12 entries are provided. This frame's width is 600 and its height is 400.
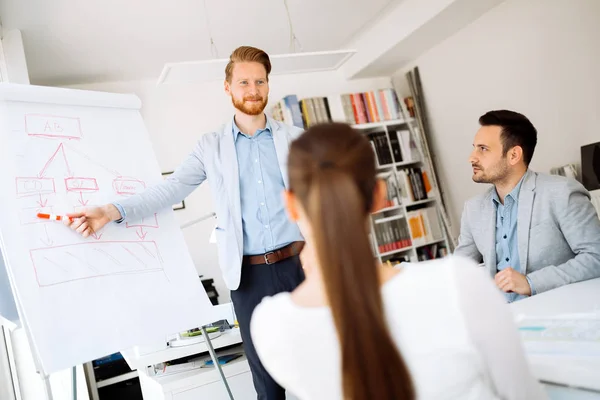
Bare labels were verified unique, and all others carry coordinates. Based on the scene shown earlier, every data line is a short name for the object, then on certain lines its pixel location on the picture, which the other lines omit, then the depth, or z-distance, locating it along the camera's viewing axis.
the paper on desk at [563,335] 0.92
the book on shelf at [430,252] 5.22
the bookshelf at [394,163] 4.98
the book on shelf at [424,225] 5.10
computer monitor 3.59
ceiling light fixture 2.88
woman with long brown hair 0.71
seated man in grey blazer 1.66
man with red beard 1.97
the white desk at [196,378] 2.33
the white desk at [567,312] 0.85
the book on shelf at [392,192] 5.09
